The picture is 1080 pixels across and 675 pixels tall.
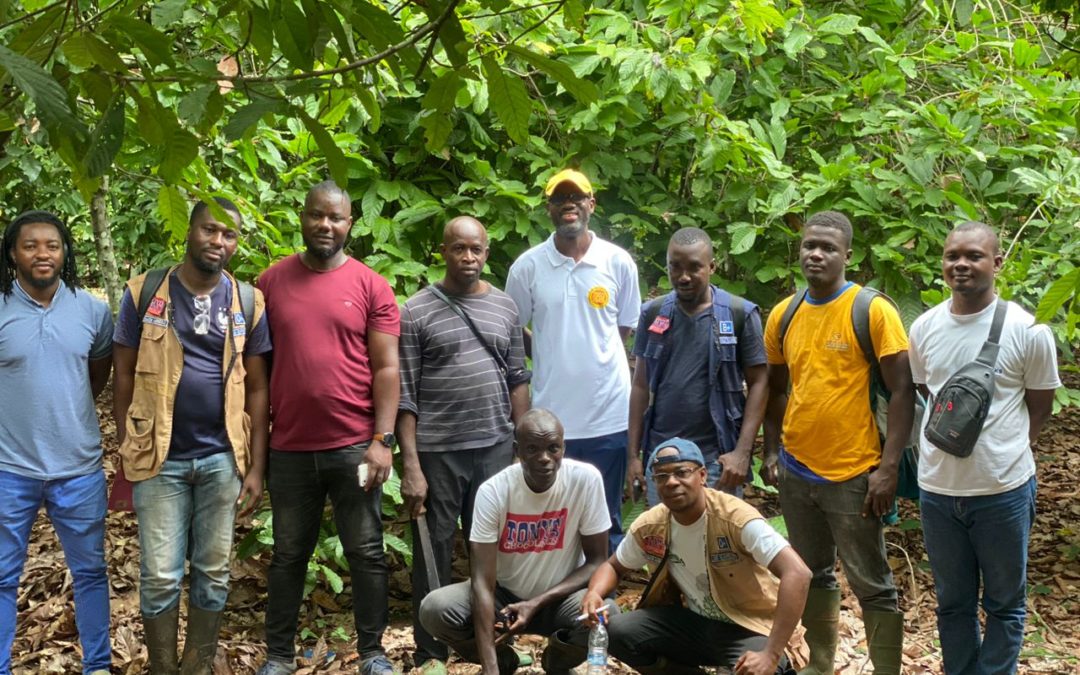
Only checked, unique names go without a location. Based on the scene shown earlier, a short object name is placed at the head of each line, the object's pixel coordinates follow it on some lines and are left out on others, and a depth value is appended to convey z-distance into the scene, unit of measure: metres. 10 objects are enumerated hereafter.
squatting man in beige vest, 3.94
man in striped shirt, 4.80
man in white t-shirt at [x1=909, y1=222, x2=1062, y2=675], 4.04
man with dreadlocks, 4.45
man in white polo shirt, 5.00
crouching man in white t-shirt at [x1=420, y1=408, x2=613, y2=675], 4.40
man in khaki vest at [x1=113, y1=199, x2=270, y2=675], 4.52
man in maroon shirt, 4.68
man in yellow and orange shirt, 4.34
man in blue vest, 4.80
